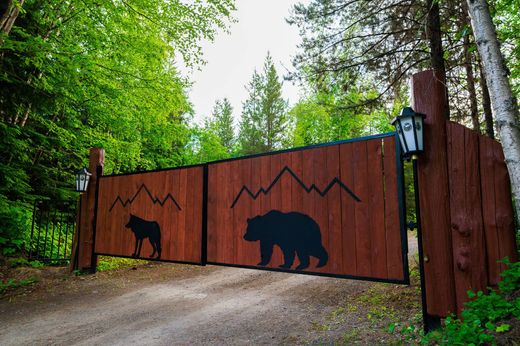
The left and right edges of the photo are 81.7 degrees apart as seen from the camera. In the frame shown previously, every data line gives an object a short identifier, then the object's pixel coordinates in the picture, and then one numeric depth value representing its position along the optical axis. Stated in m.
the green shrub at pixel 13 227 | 6.56
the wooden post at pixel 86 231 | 6.42
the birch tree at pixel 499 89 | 2.45
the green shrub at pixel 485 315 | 2.09
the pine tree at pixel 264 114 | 23.08
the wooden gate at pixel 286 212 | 3.16
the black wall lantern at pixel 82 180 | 6.36
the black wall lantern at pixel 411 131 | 2.82
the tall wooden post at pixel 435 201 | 2.70
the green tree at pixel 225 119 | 26.98
